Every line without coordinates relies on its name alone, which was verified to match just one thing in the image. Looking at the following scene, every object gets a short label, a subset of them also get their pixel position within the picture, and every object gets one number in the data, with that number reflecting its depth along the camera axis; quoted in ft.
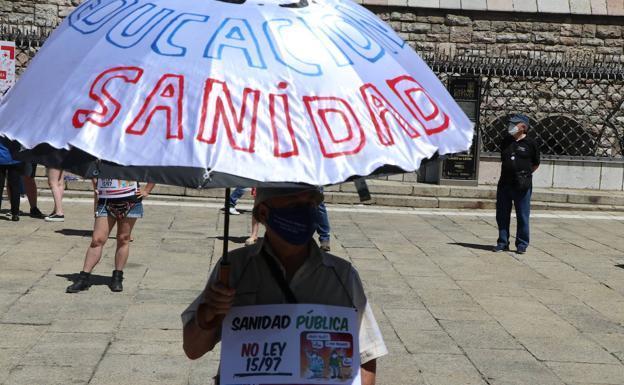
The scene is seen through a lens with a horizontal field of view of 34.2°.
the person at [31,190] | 42.24
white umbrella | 8.45
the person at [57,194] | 41.22
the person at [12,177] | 40.45
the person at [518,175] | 37.88
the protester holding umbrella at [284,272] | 10.14
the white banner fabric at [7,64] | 48.73
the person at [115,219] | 26.23
